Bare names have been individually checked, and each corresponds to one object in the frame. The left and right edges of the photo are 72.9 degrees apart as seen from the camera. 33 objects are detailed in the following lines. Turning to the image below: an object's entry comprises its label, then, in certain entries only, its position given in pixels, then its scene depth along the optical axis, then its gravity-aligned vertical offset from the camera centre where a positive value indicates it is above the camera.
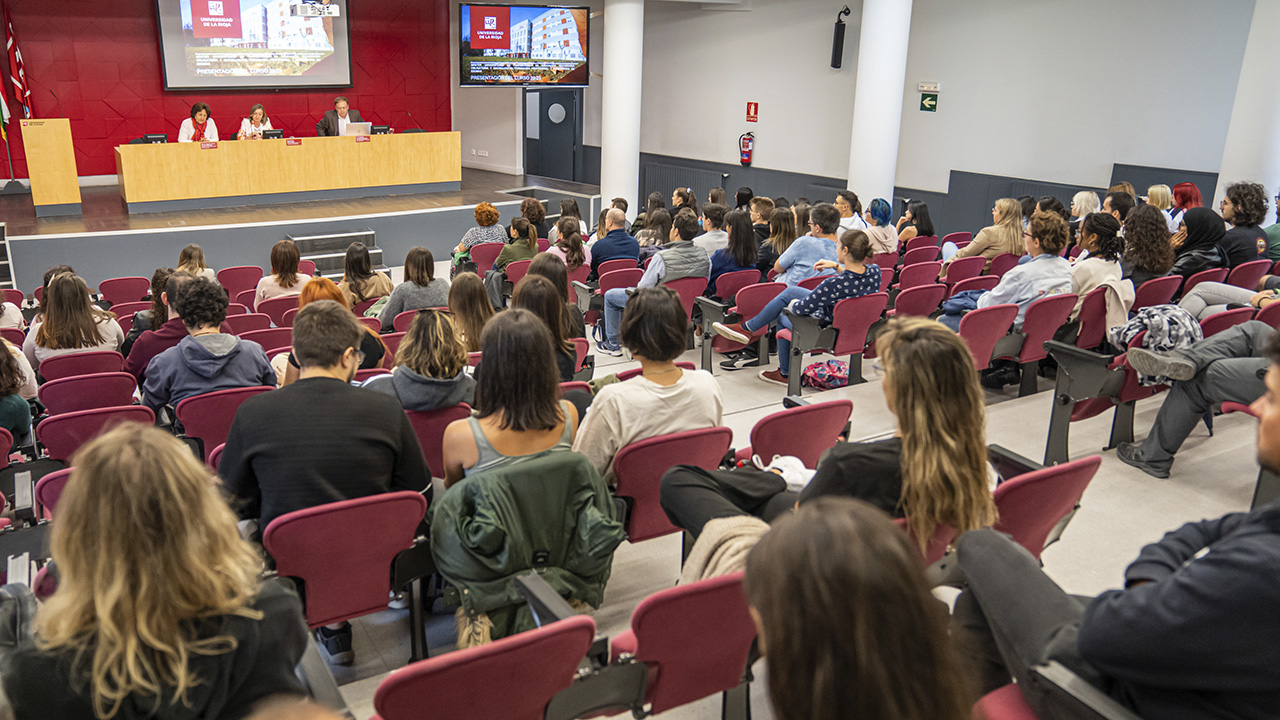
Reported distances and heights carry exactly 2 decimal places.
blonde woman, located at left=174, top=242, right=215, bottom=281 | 6.14 -0.98
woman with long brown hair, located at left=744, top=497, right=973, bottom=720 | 1.00 -0.55
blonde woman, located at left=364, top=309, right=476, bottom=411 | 3.25 -0.87
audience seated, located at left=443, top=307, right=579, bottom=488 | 2.69 -0.82
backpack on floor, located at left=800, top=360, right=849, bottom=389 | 5.88 -1.53
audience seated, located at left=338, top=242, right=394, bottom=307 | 6.00 -1.08
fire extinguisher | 13.98 -0.09
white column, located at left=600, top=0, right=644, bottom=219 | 12.15 +0.47
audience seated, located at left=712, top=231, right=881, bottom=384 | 5.32 -0.84
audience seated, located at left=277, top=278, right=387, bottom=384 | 4.11 -1.05
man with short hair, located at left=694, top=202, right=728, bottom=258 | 7.17 -0.76
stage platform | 9.47 -1.27
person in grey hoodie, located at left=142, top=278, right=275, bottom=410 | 3.82 -1.04
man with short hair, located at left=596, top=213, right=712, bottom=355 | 6.21 -0.89
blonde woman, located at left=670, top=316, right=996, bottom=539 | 2.10 -0.75
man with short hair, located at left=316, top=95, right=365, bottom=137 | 12.48 +0.04
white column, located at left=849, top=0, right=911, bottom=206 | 10.70 +0.60
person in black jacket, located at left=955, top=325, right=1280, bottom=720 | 1.44 -0.84
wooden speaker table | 10.84 -0.63
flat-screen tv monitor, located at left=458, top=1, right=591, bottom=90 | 12.46 +0.71
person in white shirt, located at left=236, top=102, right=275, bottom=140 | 11.88 -0.07
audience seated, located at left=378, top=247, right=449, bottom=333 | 5.50 -1.02
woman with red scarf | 11.59 -0.11
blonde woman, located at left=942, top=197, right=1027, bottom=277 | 6.92 -0.66
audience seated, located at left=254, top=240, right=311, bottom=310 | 6.29 -1.12
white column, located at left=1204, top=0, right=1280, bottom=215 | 7.75 +0.42
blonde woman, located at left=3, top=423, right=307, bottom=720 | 1.45 -0.80
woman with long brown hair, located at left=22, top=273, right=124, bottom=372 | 4.64 -1.12
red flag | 11.99 +0.54
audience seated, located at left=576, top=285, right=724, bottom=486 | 3.03 -0.88
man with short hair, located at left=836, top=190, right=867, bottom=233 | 8.06 -0.62
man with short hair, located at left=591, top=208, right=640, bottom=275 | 7.28 -0.92
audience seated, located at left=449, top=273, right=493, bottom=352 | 4.10 -0.82
